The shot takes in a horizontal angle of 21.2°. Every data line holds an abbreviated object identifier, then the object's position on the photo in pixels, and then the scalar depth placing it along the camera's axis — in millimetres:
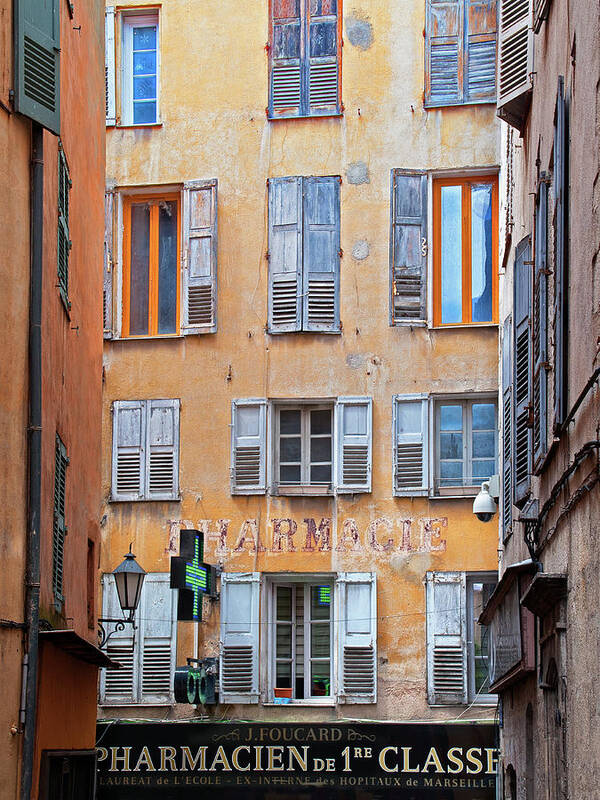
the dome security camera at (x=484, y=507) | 16578
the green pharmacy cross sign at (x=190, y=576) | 20297
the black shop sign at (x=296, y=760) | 20438
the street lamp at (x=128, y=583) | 16719
